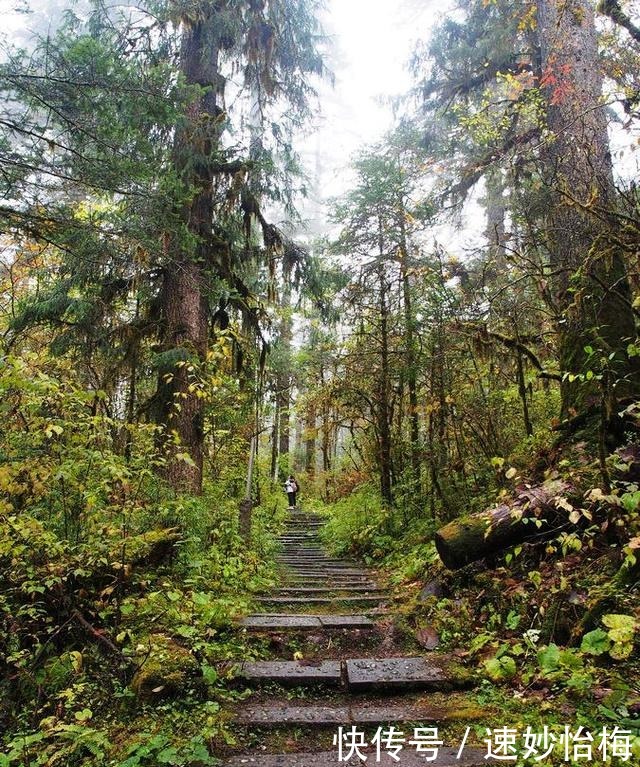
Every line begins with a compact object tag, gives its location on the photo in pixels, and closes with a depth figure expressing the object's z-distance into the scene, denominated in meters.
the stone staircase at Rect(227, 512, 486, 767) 3.02
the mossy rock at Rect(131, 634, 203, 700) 3.54
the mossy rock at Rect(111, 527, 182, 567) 4.97
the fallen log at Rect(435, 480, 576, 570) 4.61
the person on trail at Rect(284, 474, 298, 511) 20.41
